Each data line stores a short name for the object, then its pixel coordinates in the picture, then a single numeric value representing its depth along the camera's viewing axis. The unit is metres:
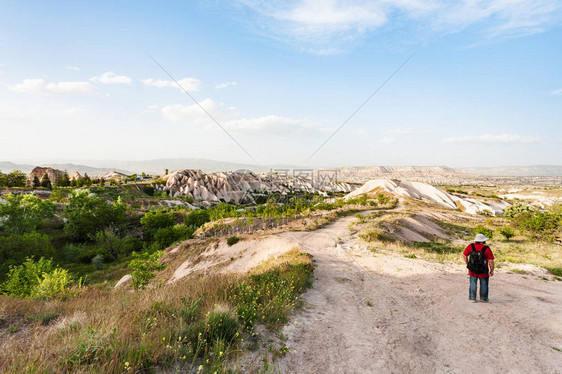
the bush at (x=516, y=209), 40.94
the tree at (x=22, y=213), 38.69
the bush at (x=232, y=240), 21.39
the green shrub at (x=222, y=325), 4.99
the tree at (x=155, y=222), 46.72
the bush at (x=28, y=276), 17.92
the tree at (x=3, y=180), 71.19
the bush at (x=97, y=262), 33.96
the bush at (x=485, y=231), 25.52
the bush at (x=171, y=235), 37.72
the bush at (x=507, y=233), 25.31
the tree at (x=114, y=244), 40.56
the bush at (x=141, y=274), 12.96
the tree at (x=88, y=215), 45.03
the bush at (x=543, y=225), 23.57
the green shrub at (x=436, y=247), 18.80
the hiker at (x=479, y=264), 8.65
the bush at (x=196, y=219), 49.43
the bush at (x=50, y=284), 12.23
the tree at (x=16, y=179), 73.40
